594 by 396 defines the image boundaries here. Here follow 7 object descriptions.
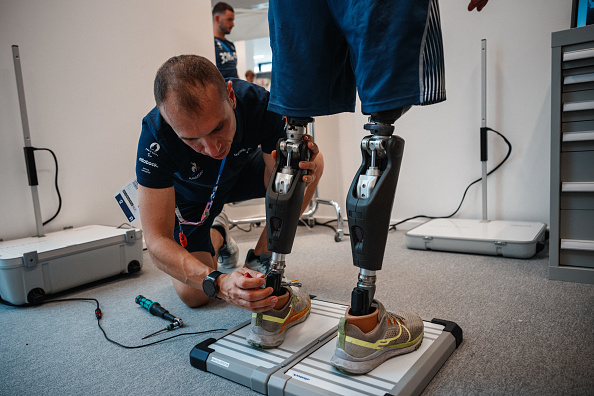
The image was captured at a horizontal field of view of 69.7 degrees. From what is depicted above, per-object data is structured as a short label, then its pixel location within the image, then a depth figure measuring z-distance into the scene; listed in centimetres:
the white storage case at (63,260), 161
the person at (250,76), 410
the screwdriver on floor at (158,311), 133
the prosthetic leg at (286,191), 102
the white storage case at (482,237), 186
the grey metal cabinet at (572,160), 147
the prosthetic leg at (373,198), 87
